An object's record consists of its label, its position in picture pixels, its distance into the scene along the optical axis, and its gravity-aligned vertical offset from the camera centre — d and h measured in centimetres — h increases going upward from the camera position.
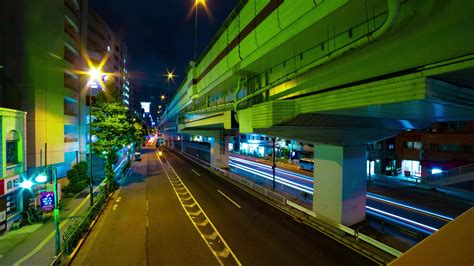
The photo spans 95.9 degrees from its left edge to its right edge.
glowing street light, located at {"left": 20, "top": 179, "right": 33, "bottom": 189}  1290 -318
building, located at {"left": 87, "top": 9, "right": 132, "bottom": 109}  4047 +1922
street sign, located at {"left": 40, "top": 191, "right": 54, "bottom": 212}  1318 -427
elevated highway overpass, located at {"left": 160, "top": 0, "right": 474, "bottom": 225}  548 +209
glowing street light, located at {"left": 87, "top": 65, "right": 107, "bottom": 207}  1412 +385
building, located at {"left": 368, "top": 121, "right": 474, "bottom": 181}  2838 -289
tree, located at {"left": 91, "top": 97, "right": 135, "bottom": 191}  2262 +10
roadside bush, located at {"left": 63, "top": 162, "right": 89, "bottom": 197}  2109 -510
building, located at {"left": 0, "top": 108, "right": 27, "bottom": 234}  1308 -201
